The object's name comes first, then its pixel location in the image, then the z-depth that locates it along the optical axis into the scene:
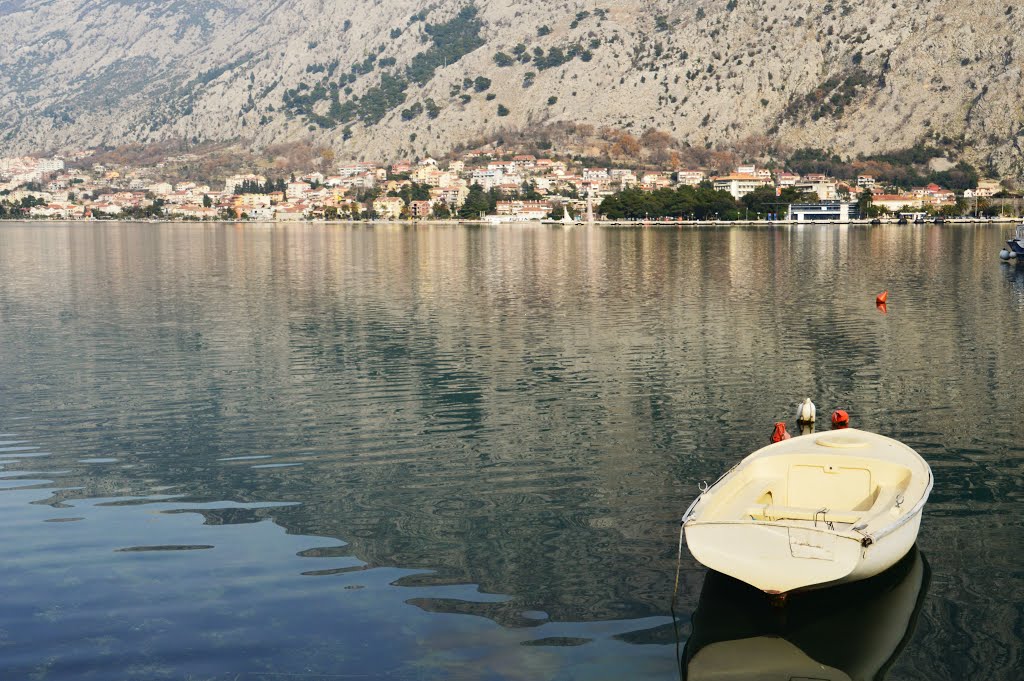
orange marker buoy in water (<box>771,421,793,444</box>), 16.44
